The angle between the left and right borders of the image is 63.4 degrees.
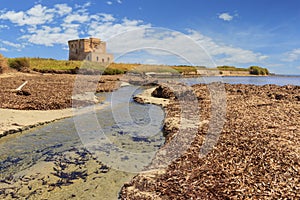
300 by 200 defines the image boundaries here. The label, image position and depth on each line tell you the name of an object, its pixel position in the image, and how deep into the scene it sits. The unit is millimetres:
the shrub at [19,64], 34844
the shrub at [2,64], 28917
